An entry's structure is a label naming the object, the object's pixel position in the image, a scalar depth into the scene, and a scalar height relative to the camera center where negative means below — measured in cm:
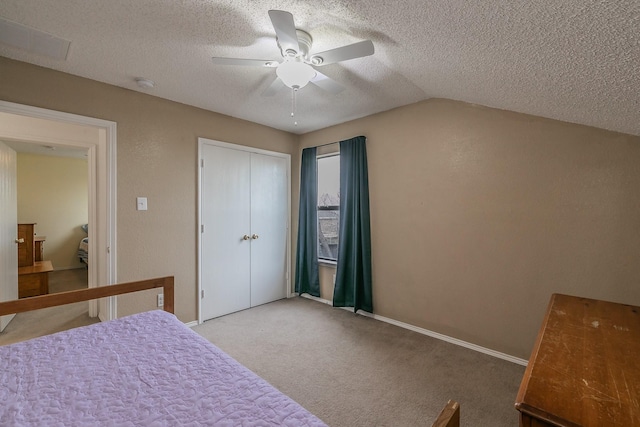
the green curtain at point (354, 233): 331 -25
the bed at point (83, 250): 599 -79
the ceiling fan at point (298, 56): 154 +94
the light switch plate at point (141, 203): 271 +10
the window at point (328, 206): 383 +9
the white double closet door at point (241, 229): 325 -20
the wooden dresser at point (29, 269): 385 -78
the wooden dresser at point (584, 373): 78 -55
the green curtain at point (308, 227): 391 -20
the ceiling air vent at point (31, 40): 171 +112
